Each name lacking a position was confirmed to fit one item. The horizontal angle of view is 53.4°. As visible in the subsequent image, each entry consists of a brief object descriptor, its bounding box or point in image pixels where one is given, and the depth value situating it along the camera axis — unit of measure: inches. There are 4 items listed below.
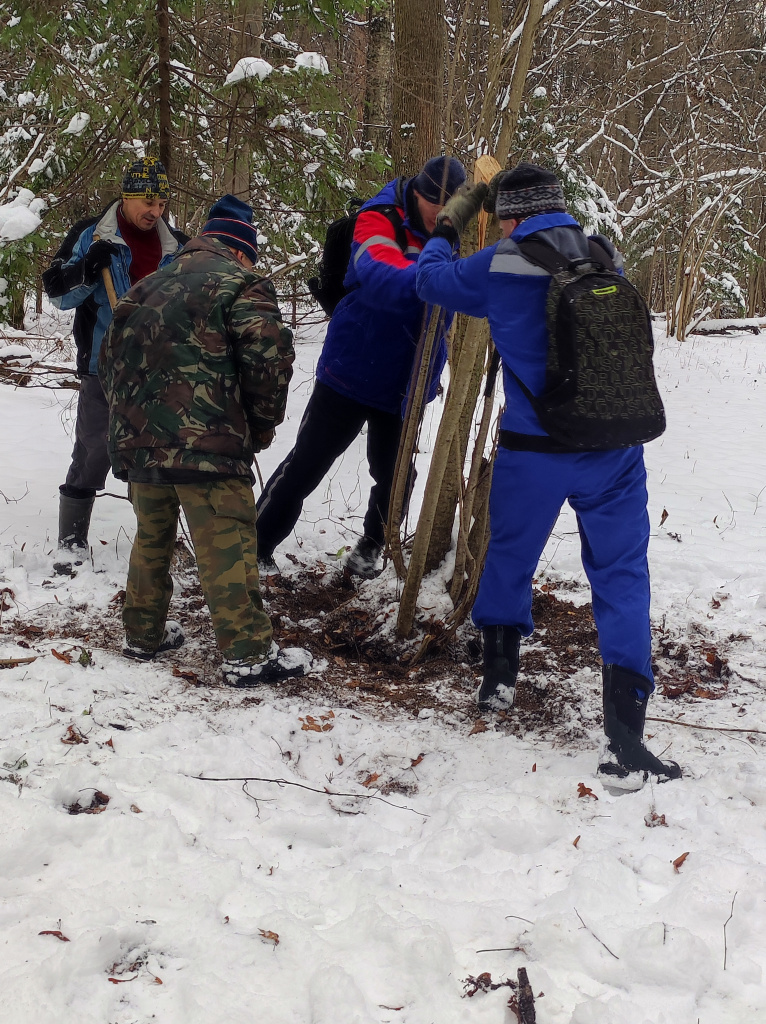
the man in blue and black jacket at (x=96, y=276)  148.0
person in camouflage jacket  112.2
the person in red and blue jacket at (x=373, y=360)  128.0
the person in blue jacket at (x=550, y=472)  98.7
